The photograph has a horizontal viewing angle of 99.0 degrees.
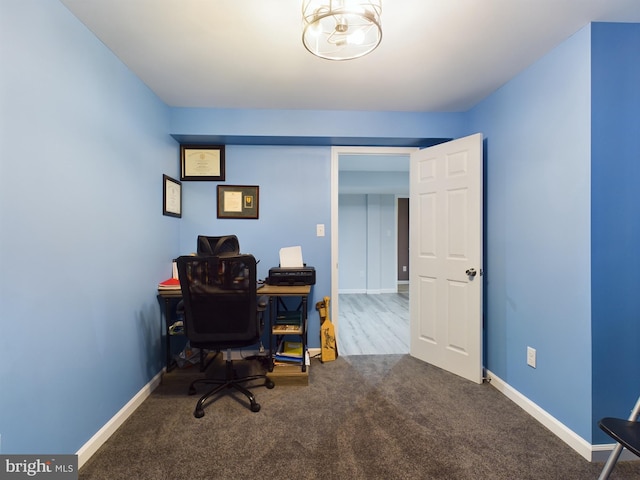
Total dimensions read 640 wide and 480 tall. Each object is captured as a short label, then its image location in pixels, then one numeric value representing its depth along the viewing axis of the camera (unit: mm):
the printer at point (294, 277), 2350
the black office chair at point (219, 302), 1707
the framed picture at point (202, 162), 2629
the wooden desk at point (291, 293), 2197
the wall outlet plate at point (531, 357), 1810
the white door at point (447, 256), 2201
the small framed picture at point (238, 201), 2680
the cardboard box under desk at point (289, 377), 2184
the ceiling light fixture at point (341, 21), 1013
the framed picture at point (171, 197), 2296
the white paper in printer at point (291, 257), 2525
